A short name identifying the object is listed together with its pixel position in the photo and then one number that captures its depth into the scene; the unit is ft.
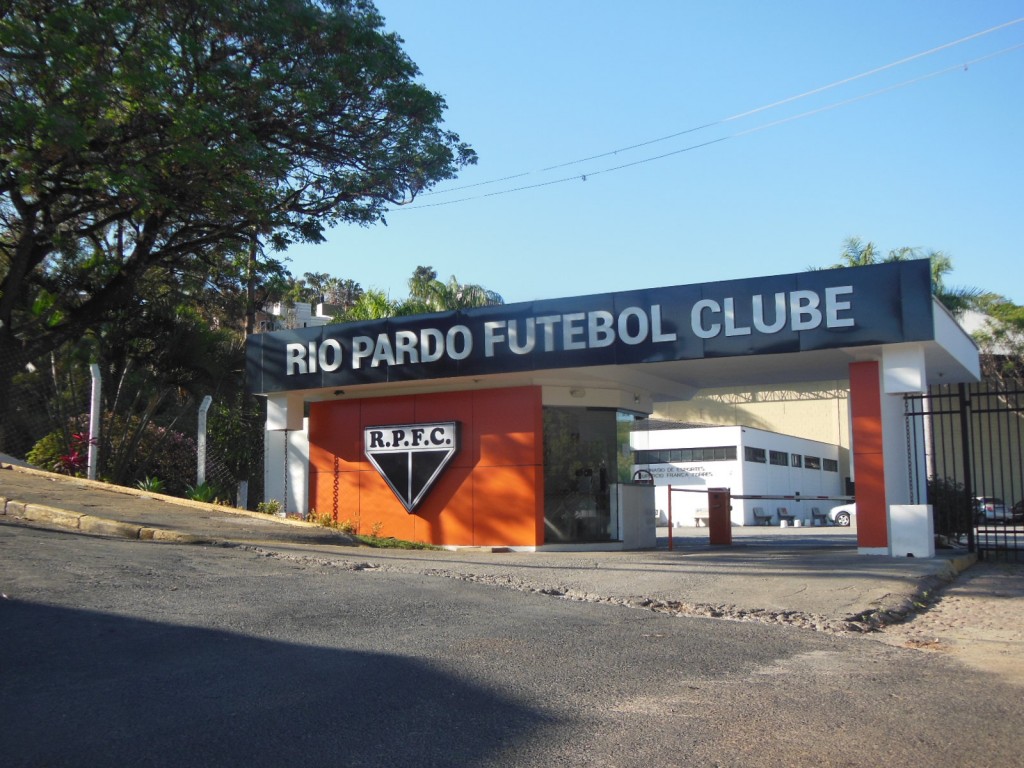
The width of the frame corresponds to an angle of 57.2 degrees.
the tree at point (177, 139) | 50.08
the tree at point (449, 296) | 103.71
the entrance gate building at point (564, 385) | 45.83
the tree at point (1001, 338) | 124.06
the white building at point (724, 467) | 140.56
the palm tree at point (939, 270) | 107.14
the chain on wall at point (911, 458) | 50.24
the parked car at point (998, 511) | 116.74
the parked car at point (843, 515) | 138.21
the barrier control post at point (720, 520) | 65.62
